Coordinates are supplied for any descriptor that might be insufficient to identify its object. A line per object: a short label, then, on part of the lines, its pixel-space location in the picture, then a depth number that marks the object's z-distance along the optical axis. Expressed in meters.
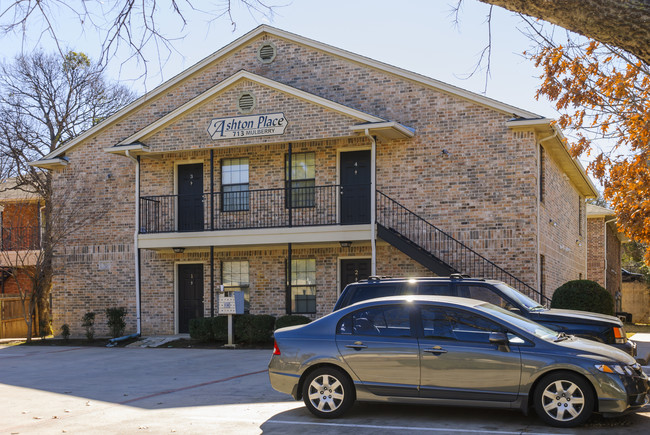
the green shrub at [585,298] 16.23
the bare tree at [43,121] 30.16
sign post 18.53
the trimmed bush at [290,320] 18.17
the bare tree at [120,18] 5.85
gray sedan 7.79
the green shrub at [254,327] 18.89
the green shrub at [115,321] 21.16
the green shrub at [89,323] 21.36
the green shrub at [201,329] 19.39
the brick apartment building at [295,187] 18.77
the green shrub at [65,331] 21.89
